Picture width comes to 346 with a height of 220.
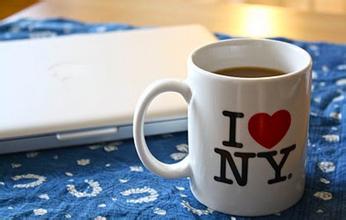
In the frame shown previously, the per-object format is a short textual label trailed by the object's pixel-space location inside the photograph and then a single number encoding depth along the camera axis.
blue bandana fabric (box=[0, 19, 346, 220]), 0.53
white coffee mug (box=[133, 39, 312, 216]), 0.48
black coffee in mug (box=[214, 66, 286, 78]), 0.54
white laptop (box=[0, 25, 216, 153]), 0.62
